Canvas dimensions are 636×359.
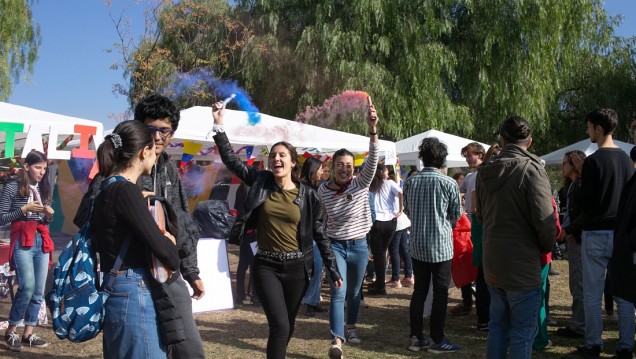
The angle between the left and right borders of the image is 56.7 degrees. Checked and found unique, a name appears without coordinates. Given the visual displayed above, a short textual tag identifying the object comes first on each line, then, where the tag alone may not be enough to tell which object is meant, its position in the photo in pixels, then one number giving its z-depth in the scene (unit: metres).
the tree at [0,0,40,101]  18.64
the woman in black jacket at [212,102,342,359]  3.97
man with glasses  2.97
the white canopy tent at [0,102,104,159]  5.75
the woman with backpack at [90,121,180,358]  2.41
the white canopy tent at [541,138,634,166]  13.79
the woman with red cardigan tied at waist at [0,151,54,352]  5.29
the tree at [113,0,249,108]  17.16
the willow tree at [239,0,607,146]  17.05
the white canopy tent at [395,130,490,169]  12.74
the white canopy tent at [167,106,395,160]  8.20
